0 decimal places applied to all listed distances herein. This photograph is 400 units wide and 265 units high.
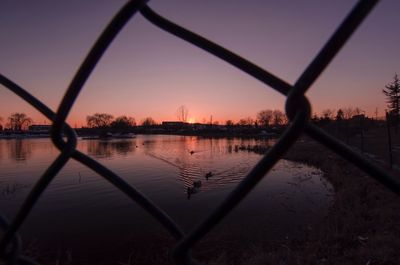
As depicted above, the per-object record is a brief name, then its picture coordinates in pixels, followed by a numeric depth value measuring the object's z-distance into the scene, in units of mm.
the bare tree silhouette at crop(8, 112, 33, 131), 144000
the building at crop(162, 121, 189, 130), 163125
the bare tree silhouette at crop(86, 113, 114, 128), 159500
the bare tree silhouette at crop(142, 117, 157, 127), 178875
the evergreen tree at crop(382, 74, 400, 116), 64750
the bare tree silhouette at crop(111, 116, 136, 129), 147250
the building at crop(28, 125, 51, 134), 159350
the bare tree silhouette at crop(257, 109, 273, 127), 142625
